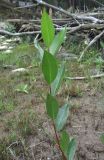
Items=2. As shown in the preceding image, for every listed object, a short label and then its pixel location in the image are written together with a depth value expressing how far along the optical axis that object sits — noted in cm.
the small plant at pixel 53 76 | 89
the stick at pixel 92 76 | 312
